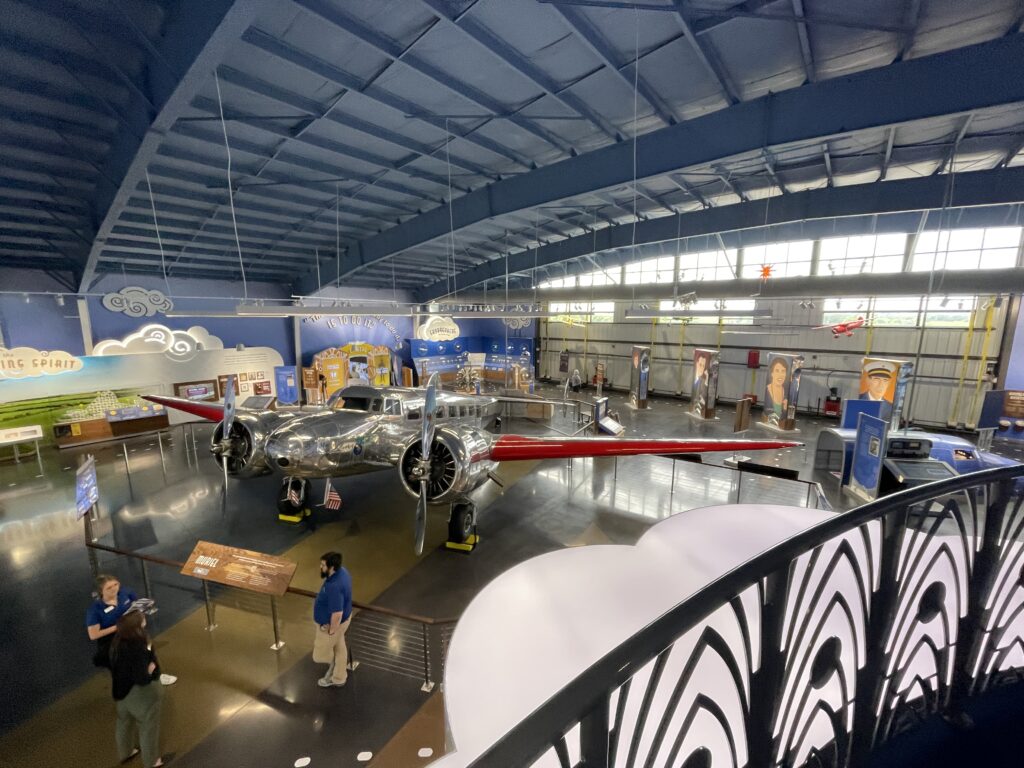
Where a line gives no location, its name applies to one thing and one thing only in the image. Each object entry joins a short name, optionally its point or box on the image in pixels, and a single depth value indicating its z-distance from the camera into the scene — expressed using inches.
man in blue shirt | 188.4
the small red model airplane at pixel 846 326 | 559.2
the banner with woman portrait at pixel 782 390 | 673.6
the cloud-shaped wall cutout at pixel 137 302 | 523.2
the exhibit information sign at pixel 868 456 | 365.4
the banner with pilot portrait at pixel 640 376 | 857.5
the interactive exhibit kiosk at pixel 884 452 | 382.3
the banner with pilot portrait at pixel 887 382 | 572.1
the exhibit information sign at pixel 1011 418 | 601.9
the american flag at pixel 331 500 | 327.3
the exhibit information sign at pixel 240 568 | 206.4
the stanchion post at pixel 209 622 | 232.5
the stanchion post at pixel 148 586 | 251.9
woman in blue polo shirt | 165.5
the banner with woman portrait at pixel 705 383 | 751.1
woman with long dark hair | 143.8
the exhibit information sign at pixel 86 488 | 271.4
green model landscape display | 545.6
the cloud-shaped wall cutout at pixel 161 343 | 608.9
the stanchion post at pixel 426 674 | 194.9
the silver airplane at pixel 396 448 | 293.6
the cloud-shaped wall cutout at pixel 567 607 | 95.6
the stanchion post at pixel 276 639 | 217.3
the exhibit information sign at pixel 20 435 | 493.0
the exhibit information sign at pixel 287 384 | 751.7
